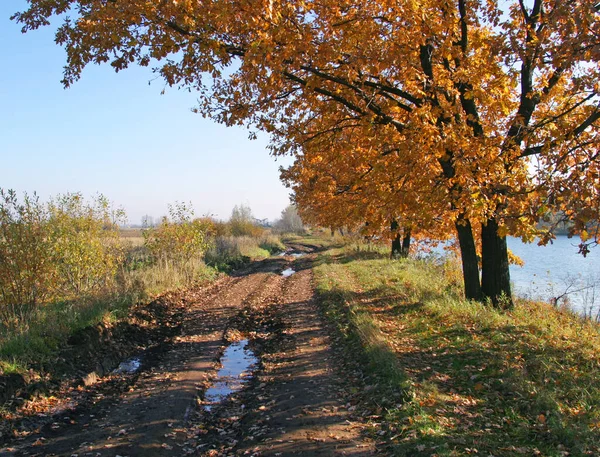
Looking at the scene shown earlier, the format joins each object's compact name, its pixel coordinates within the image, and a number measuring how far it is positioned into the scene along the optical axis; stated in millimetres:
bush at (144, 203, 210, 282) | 18031
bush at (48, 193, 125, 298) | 10594
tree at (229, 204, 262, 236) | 45519
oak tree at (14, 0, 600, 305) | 6684
